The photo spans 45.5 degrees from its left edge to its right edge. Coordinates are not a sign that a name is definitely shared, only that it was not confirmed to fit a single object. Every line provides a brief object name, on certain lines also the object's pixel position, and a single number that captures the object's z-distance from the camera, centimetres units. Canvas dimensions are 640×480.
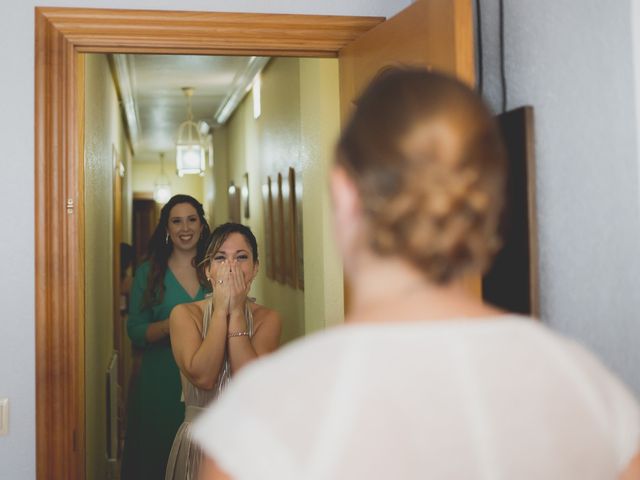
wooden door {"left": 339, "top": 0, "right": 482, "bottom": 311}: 176
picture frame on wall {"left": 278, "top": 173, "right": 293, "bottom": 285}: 526
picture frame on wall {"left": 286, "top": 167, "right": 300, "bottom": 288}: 493
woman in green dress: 346
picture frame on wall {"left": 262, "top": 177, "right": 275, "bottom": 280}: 609
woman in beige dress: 257
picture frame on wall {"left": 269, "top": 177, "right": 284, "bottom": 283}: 561
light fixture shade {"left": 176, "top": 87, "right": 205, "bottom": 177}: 809
